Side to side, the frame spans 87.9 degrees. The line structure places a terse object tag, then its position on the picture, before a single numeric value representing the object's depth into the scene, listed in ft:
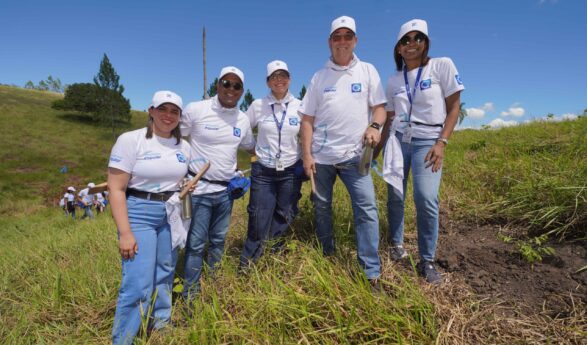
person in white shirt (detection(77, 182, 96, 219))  40.23
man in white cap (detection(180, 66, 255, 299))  9.97
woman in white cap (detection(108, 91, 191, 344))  7.77
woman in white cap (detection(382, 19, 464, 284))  8.20
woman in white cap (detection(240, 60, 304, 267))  10.44
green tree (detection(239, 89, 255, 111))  159.43
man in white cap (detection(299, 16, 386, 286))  8.45
